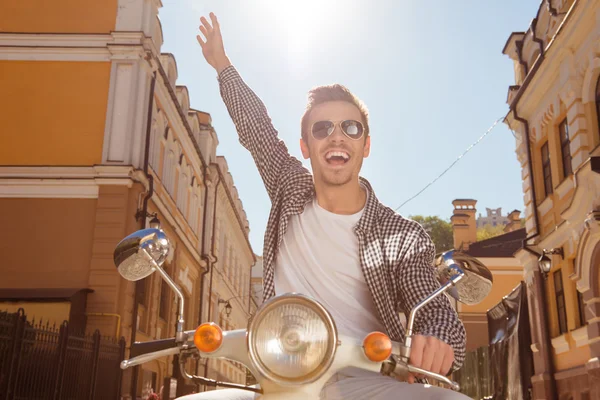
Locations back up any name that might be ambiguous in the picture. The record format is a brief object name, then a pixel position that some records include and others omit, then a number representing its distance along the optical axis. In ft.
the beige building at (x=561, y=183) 42.52
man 7.29
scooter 5.08
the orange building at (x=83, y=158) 50.01
